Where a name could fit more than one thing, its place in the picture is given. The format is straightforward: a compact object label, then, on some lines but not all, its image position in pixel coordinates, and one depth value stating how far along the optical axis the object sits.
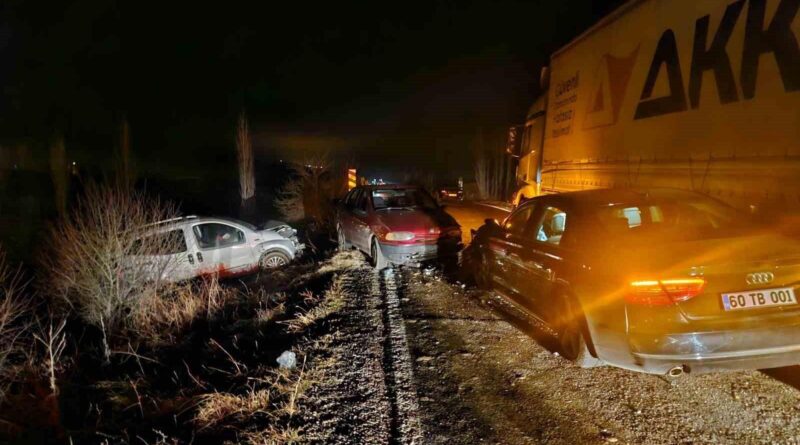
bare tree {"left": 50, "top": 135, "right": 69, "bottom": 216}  19.14
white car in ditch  7.29
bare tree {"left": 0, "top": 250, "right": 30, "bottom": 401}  4.72
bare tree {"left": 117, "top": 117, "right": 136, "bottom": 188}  17.45
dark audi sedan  2.93
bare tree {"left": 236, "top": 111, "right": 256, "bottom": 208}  20.70
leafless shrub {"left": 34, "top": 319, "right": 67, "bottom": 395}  5.07
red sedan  7.69
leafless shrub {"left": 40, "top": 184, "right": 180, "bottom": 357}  6.28
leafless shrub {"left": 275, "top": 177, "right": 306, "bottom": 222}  19.77
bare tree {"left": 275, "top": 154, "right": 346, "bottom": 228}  18.52
